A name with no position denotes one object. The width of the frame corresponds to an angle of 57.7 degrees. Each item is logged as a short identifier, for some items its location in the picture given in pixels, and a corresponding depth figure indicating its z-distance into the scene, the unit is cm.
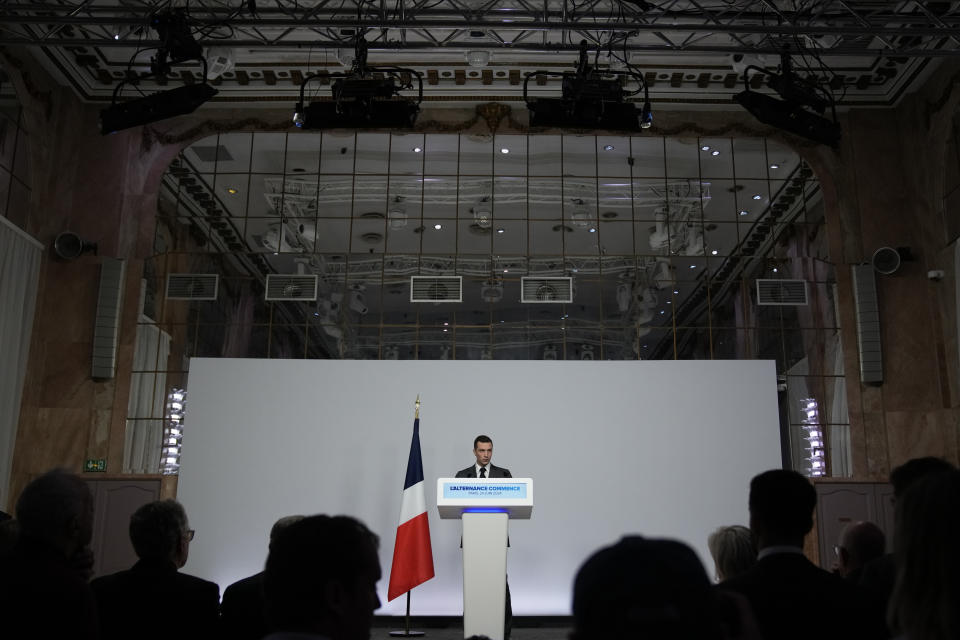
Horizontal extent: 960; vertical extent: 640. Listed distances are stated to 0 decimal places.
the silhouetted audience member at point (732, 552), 296
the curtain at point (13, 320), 891
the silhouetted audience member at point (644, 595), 88
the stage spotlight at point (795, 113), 762
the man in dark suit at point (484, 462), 745
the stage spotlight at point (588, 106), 759
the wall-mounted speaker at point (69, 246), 980
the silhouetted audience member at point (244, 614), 296
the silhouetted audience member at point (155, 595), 255
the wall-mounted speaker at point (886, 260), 964
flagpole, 774
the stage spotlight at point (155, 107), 759
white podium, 598
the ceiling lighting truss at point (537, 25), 743
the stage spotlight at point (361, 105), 757
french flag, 770
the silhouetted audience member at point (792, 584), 198
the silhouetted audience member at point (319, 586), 146
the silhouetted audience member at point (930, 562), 112
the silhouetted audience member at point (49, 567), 199
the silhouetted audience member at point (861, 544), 325
